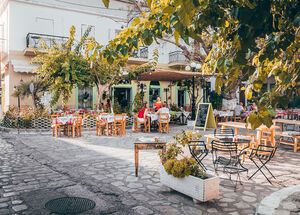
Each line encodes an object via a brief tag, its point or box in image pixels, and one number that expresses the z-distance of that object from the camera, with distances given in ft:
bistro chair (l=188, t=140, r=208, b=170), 21.07
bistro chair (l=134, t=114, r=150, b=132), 47.11
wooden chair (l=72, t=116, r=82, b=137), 43.00
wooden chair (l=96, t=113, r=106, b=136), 43.80
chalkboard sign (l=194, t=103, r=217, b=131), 47.01
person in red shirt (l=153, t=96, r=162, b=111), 52.26
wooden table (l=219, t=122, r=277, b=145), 28.37
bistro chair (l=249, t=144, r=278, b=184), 20.76
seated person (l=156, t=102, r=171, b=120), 47.42
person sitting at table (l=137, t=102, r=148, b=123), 47.01
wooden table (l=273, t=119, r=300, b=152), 30.78
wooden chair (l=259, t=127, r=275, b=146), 28.77
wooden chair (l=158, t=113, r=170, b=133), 46.32
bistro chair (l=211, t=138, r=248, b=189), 19.60
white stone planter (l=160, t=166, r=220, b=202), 15.56
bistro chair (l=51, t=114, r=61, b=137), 42.33
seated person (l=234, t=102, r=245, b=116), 59.93
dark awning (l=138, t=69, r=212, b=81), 50.71
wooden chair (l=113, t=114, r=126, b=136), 43.89
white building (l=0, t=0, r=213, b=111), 65.00
